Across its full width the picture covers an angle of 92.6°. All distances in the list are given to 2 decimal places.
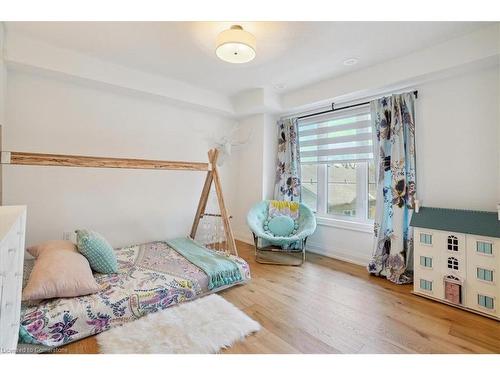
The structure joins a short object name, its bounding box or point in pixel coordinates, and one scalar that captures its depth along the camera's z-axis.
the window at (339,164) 3.24
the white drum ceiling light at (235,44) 1.92
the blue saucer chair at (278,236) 3.12
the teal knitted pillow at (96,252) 2.16
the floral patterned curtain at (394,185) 2.68
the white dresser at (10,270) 0.88
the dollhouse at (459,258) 1.99
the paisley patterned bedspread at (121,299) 1.56
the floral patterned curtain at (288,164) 3.85
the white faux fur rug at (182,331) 1.55
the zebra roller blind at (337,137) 3.21
